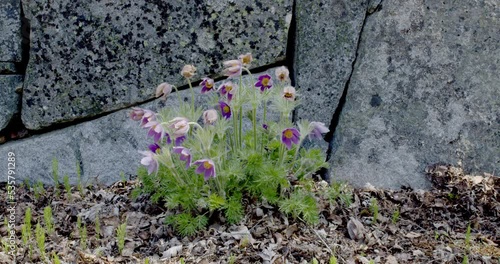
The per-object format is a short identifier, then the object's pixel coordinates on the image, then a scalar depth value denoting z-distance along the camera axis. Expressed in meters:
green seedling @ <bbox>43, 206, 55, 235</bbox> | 2.95
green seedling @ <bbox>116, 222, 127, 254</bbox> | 2.79
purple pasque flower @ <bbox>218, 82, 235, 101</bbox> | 2.91
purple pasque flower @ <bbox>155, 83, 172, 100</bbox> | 3.00
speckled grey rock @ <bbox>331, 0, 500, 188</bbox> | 3.80
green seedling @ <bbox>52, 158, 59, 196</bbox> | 3.66
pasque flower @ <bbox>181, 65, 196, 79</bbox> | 2.90
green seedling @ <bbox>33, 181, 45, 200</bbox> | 3.69
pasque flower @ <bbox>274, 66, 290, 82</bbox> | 2.99
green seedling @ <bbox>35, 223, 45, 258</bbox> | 2.72
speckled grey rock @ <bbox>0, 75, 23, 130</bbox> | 3.90
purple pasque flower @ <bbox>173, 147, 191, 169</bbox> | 2.68
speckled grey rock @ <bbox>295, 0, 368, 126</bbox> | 3.82
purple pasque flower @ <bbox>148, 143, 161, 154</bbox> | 2.95
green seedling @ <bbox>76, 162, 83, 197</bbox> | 3.67
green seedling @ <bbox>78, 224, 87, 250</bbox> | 2.90
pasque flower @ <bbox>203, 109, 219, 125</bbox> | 2.73
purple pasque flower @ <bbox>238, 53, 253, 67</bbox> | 2.96
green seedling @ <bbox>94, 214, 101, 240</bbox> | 2.99
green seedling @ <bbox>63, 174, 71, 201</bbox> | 3.56
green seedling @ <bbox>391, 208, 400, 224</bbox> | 3.25
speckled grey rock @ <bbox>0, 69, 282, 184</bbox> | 3.89
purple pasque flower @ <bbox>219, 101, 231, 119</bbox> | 3.02
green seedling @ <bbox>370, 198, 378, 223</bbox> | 3.23
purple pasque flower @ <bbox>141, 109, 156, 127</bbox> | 2.87
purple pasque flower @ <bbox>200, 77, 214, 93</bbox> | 3.02
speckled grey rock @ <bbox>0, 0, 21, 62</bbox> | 3.83
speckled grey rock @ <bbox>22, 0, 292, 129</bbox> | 3.77
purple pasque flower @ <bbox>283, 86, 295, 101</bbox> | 2.88
